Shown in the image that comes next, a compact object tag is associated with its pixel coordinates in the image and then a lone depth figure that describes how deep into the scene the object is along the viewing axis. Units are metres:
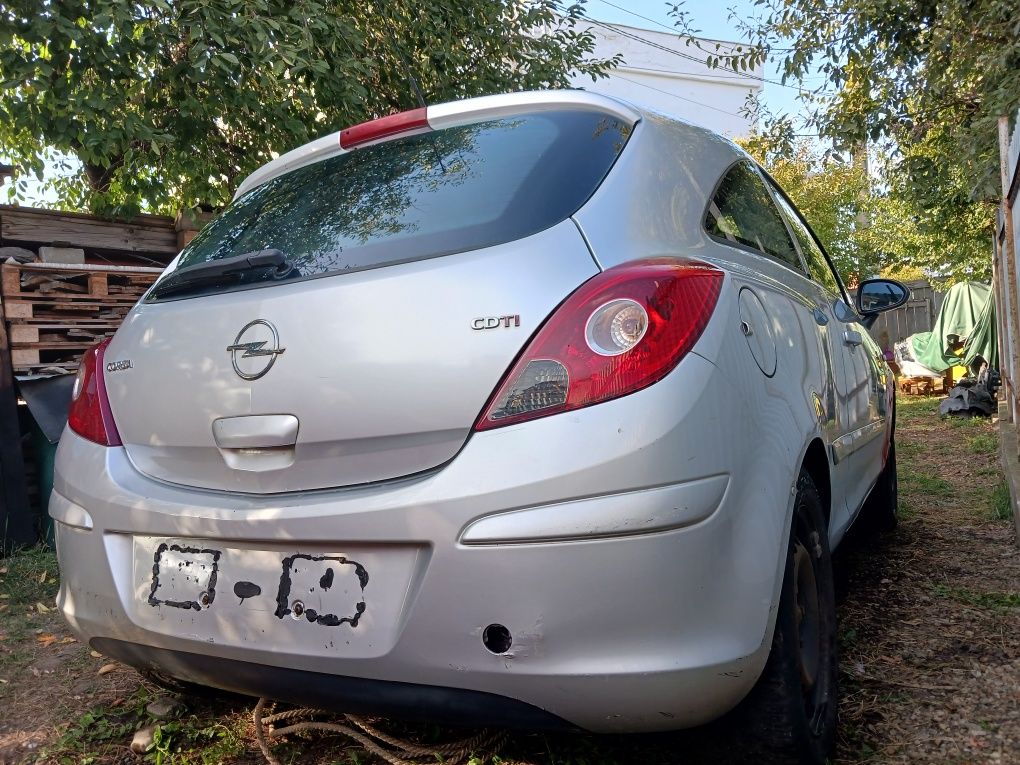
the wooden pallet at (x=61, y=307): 4.64
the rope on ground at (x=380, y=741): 2.10
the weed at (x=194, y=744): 2.26
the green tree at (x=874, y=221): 10.69
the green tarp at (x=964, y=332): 11.23
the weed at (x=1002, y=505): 4.60
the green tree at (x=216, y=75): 4.45
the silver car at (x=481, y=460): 1.54
